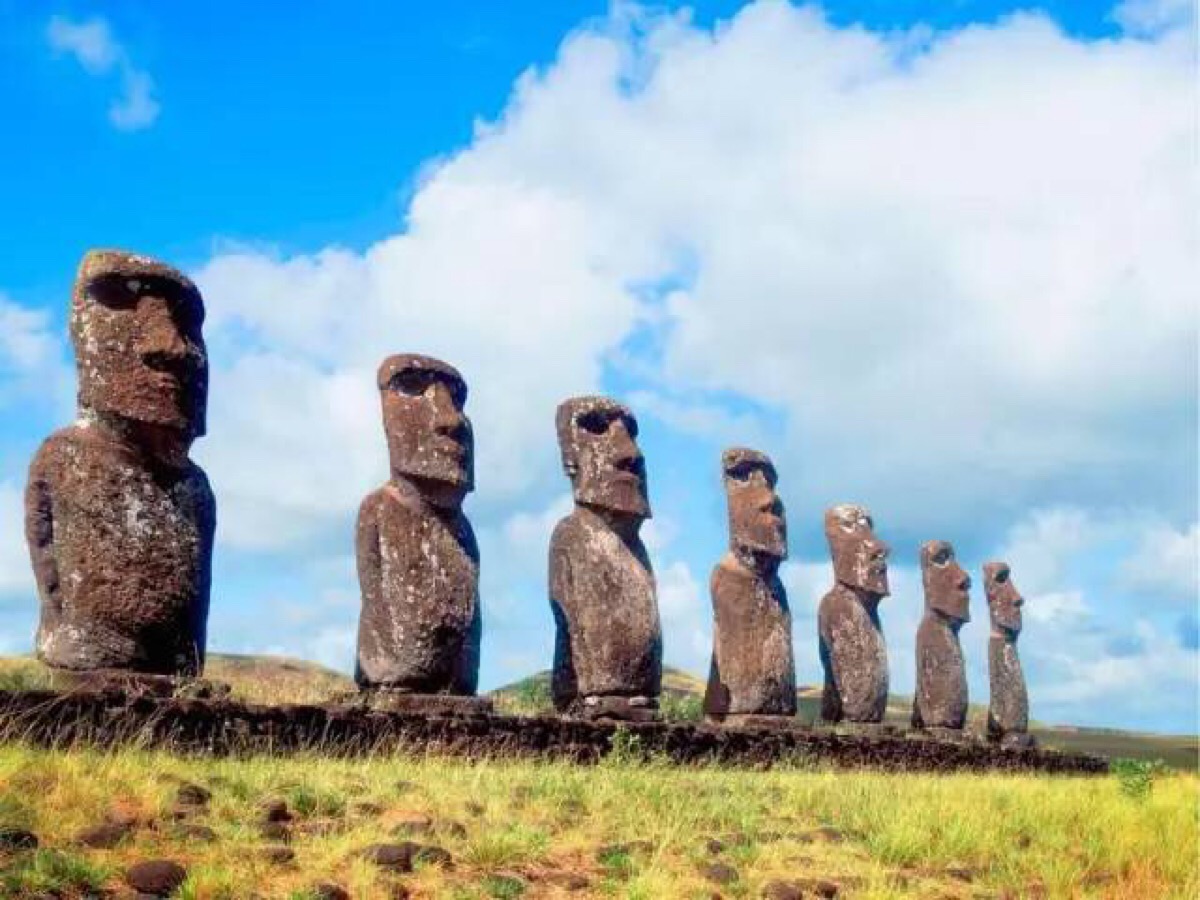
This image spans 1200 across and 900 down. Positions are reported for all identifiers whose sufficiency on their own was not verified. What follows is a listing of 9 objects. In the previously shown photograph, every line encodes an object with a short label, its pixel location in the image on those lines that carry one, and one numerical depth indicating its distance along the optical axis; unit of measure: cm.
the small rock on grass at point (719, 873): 807
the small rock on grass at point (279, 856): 715
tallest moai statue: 968
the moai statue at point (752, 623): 1614
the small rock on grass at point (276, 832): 748
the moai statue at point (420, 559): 1192
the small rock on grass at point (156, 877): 656
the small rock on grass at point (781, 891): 798
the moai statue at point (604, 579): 1384
